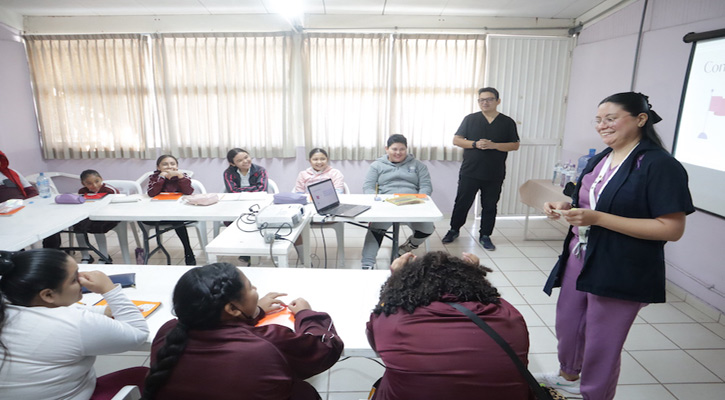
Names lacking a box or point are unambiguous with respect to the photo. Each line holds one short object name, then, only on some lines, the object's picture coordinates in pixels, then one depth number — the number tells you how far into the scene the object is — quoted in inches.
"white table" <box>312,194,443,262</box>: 111.9
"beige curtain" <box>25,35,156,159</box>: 180.9
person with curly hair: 36.9
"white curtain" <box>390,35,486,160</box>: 179.6
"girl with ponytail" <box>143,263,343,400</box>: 37.3
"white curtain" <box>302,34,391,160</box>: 180.2
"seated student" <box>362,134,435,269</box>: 143.4
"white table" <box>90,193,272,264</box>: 112.0
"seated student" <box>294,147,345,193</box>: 146.0
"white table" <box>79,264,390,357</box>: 56.7
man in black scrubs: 151.0
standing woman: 55.1
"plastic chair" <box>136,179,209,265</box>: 129.0
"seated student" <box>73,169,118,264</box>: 124.3
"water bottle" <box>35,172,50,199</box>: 129.6
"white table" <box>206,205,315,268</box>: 84.6
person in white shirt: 41.7
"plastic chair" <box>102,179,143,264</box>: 128.4
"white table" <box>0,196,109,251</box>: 89.4
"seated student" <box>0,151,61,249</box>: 132.5
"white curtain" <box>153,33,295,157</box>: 180.5
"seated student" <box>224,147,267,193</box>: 144.9
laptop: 112.0
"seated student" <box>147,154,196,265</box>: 135.6
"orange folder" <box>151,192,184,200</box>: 131.7
